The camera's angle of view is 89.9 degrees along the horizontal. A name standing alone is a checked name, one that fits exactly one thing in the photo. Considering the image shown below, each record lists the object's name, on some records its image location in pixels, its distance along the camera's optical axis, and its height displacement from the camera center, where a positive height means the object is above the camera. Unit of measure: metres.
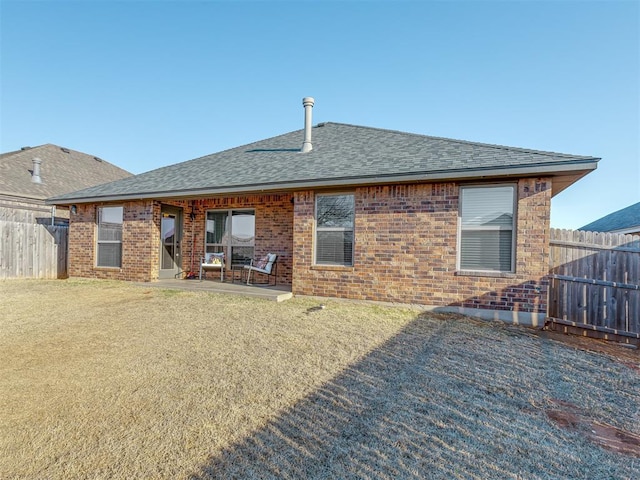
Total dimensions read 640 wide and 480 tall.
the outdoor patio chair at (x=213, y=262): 9.59 -0.68
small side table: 9.74 -0.94
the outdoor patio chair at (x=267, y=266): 8.72 -0.70
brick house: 5.91 +0.58
